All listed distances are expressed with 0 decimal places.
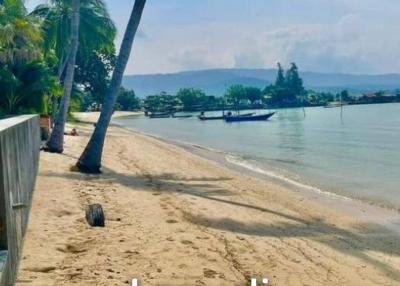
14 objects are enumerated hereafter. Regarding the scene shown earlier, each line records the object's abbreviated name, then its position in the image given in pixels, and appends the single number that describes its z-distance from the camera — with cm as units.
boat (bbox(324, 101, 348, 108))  17462
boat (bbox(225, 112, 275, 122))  8929
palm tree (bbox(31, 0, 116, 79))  3177
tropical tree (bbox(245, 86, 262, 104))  17775
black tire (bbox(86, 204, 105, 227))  838
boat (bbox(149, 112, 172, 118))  12088
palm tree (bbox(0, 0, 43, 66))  1977
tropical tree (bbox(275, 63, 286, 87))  18188
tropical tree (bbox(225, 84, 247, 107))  17462
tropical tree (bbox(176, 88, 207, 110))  16012
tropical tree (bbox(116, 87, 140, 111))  15094
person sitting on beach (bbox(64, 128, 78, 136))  2913
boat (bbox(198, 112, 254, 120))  9756
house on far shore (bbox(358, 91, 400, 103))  18416
